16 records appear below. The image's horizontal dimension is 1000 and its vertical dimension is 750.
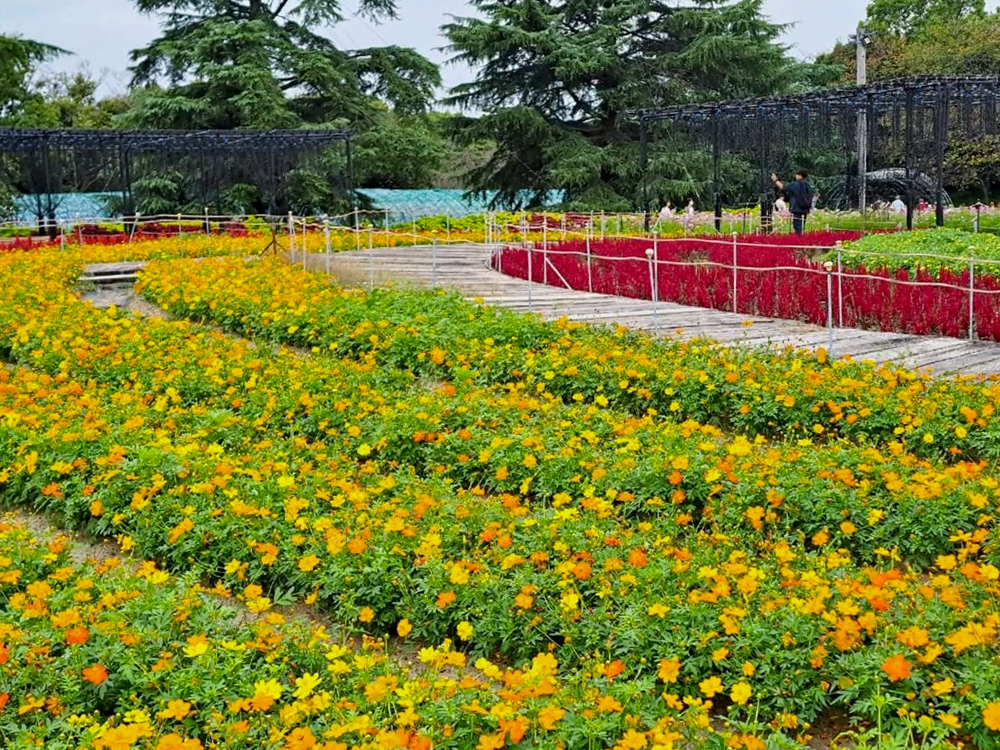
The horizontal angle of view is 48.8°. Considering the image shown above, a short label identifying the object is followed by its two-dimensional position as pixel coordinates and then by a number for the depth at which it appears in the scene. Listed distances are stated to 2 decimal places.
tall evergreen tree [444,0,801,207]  33.41
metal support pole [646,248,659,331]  10.41
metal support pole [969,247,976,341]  9.35
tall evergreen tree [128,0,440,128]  33.50
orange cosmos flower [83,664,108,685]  3.48
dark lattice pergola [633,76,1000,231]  21.03
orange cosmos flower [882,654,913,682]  3.21
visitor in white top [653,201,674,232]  27.00
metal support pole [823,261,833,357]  8.71
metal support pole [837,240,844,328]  9.92
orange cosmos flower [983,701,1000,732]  2.93
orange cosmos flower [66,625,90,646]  3.66
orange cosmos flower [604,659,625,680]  3.35
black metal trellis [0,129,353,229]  26.62
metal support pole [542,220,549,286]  14.60
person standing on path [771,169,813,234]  19.81
